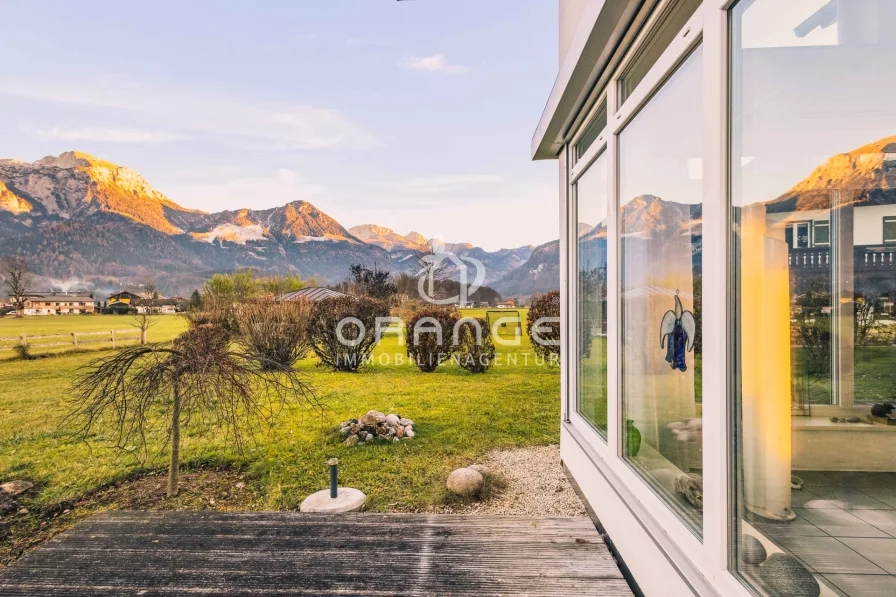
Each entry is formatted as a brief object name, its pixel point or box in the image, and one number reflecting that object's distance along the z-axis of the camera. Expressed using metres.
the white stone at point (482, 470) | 4.51
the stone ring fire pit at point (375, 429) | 5.78
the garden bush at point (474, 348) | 9.89
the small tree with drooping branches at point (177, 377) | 3.71
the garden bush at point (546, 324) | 9.81
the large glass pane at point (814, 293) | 0.87
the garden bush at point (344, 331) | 9.89
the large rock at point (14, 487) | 4.56
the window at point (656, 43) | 1.67
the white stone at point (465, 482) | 4.13
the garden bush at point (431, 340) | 9.86
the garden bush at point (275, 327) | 9.49
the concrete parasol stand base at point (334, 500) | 3.80
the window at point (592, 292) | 2.81
